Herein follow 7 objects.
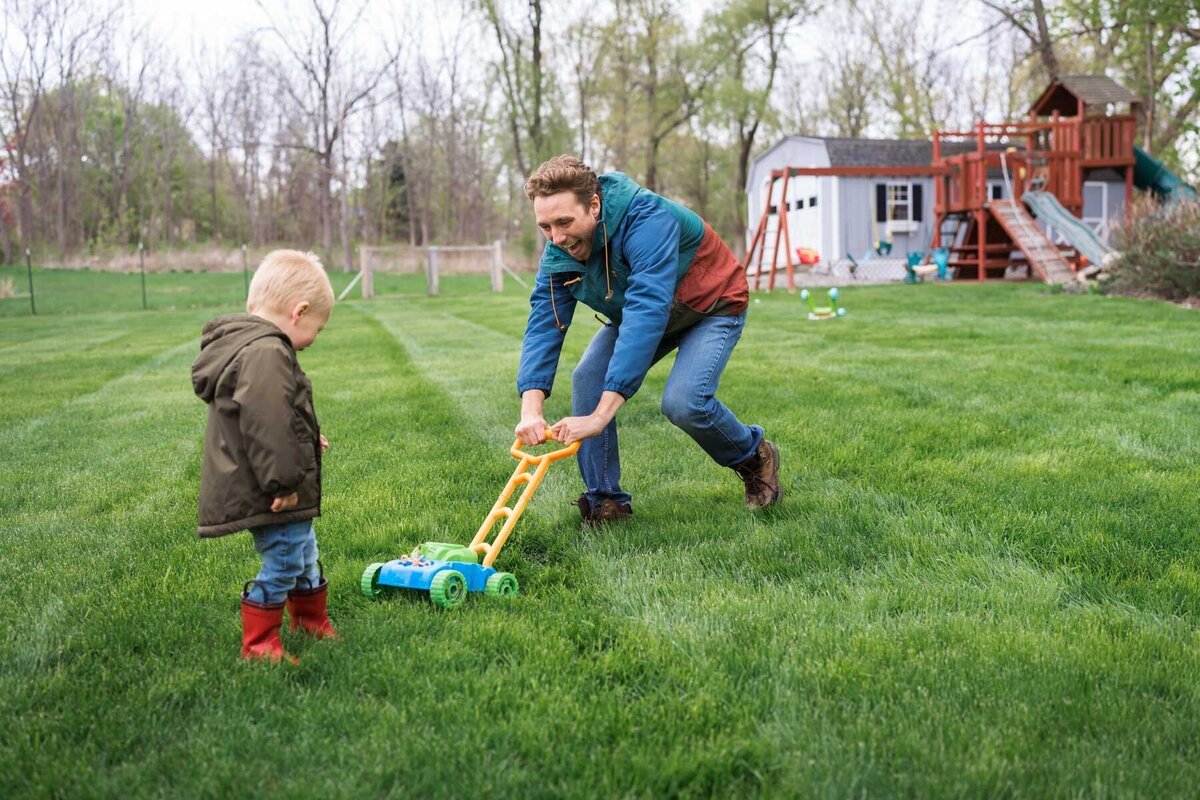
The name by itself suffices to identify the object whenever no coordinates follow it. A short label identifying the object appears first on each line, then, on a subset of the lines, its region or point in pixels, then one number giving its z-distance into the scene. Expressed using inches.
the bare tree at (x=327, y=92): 1497.3
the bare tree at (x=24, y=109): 1502.2
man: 149.9
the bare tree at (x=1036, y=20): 1052.5
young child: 110.7
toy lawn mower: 133.9
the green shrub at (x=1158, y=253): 573.6
